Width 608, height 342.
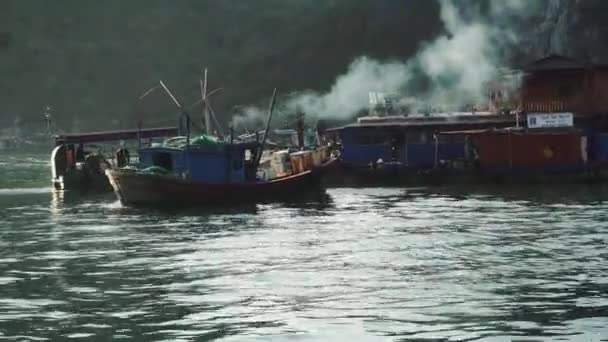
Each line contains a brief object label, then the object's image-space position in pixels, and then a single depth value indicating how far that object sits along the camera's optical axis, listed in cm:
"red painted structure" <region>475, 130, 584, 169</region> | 7231
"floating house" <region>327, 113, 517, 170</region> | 7656
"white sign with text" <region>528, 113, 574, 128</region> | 7275
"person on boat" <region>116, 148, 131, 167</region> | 7794
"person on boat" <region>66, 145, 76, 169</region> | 8352
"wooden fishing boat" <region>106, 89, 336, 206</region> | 5756
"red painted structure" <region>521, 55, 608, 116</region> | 7825
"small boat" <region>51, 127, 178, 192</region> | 7881
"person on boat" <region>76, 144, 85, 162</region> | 8619
